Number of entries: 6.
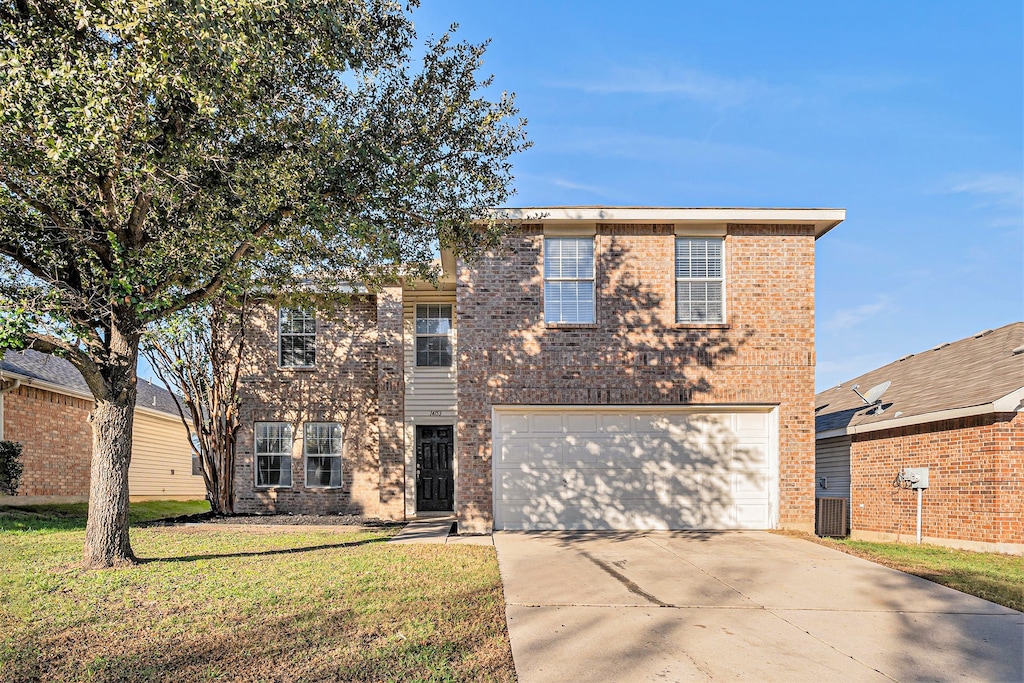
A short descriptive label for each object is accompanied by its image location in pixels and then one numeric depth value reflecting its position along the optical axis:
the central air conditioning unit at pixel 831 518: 12.57
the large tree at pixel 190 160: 7.00
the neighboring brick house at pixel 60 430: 16.84
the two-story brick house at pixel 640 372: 12.59
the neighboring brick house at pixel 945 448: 10.27
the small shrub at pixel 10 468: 15.79
